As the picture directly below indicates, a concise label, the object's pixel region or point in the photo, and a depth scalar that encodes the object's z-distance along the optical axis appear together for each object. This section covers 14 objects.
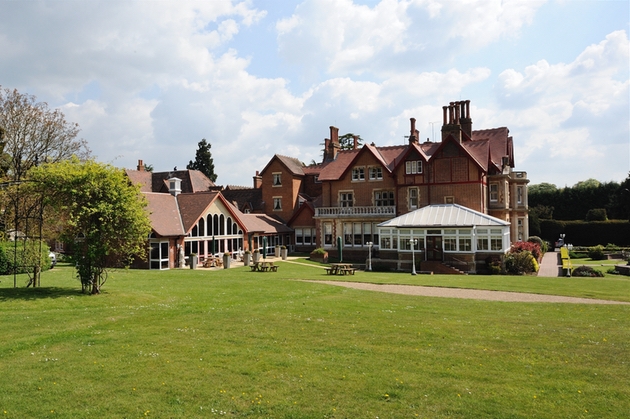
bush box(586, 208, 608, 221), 52.88
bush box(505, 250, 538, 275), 30.36
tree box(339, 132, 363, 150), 76.05
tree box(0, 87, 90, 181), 36.50
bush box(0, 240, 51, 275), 23.78
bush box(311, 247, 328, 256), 39.16
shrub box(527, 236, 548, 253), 43.53
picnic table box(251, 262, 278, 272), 29.17
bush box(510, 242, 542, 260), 33.91
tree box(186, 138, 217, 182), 74.00
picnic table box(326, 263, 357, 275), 28.55
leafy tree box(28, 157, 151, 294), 16.78
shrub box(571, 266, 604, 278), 27.73
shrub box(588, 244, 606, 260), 40.25
